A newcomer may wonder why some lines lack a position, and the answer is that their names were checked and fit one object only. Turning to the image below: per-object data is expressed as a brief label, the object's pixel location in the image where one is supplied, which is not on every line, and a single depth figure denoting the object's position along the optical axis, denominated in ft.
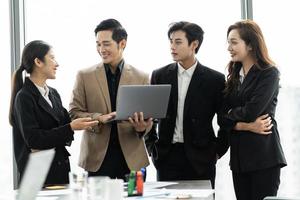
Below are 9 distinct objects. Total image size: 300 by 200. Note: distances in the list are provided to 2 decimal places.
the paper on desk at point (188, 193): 12.95
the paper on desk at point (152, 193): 13.02
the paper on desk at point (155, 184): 14.43
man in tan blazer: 16.87
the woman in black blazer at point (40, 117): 16.03
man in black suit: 17.29
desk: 12.45
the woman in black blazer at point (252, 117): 16.48
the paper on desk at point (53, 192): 13.31
